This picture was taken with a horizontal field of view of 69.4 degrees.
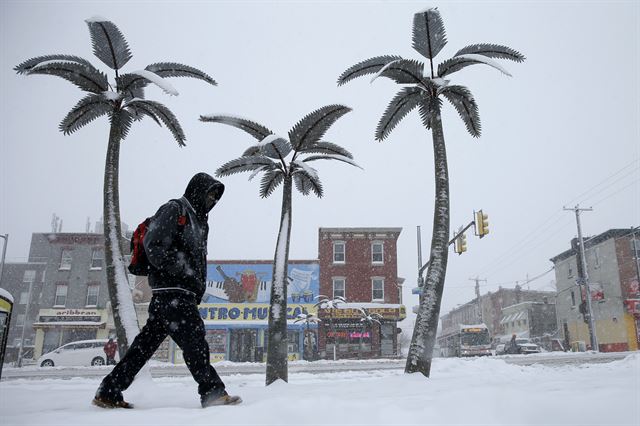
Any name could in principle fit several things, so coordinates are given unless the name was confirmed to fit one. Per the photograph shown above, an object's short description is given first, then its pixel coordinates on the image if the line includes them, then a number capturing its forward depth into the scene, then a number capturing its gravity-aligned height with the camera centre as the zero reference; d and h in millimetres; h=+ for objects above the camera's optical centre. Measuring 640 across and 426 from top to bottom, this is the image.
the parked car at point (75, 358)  25109 -1636
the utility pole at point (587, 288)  30422 +2707
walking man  3697 +135
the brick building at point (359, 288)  32781 +2856
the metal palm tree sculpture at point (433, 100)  8431 +4781
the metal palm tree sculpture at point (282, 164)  9219 +3560
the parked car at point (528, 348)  31406 -1288
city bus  32281 -849
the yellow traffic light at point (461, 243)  19422 +3530
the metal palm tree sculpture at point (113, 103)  8477 +4590
